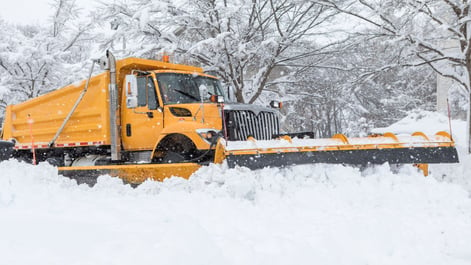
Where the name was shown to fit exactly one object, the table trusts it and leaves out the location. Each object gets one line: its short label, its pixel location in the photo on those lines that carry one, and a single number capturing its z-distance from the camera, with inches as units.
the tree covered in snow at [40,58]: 622.5
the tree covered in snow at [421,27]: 371.6
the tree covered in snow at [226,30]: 459.5
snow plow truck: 221.0
